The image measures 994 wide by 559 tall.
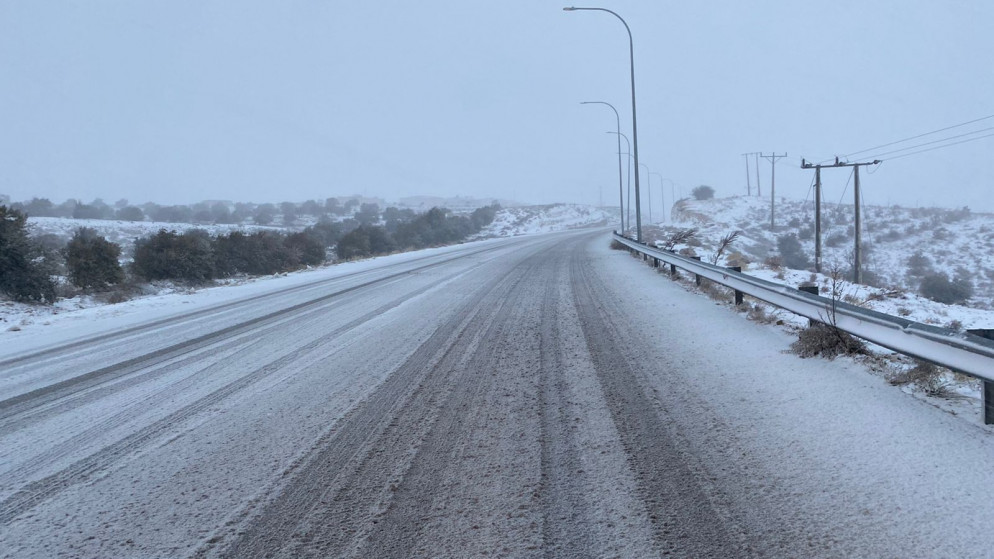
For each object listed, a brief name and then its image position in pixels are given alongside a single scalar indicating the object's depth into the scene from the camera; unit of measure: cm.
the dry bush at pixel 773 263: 2319
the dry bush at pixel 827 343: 773
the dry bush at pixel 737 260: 2353
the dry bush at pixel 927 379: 603
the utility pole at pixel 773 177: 7229
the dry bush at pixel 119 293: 2241
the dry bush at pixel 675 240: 2572
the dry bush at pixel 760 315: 1060
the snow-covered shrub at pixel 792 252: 4842
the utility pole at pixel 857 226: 2731
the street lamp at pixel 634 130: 2665
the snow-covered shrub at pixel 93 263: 2647
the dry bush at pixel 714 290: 1401
